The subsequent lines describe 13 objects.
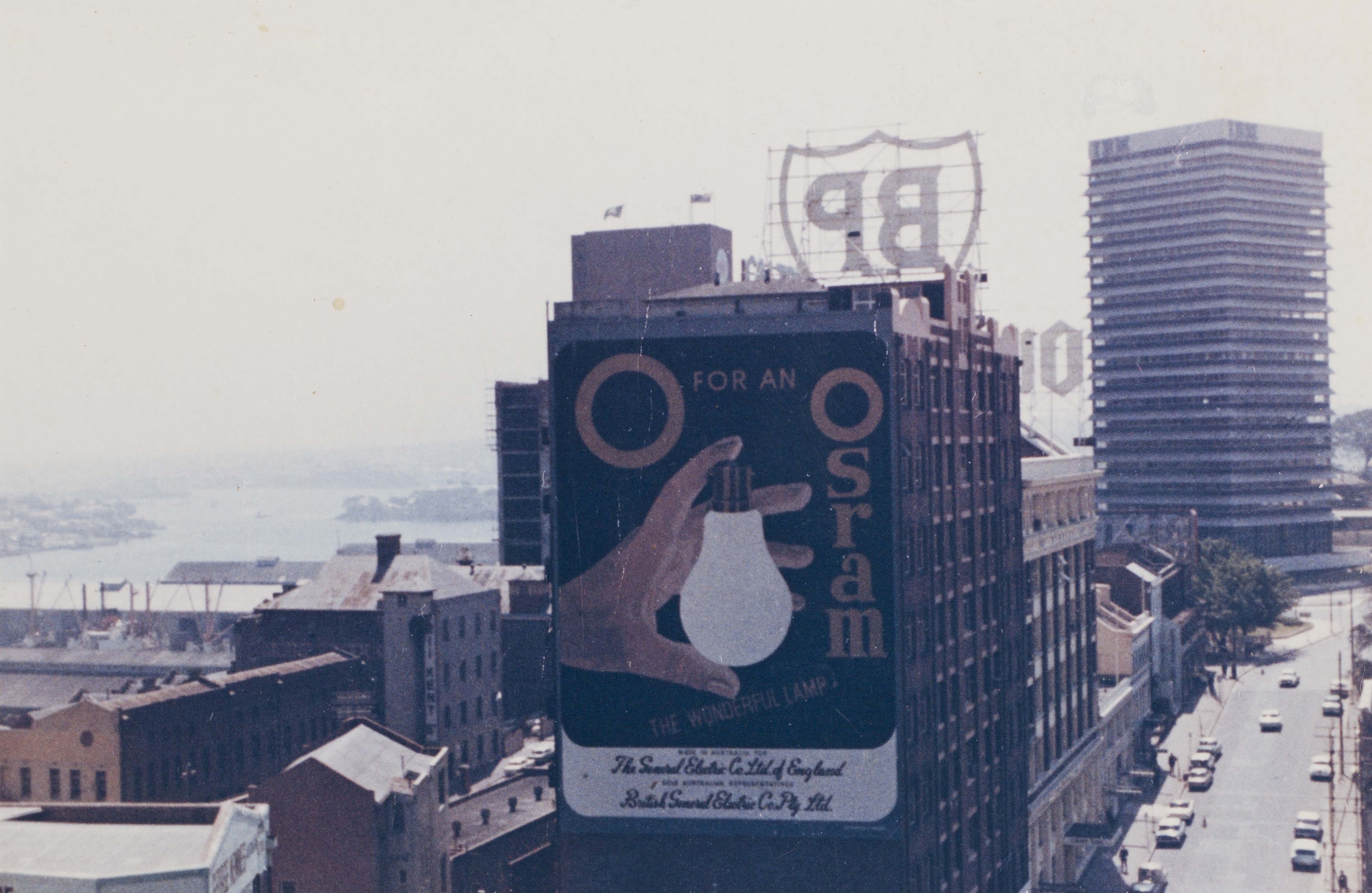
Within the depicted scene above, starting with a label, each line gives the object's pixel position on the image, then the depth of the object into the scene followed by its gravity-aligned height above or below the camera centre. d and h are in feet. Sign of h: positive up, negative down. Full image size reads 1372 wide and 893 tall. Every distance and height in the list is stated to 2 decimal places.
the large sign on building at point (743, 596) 202.80 -20.84
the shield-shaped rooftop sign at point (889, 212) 254.68 +35.54
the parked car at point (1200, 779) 384.06 -85.62
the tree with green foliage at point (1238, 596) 576.20 -62.73
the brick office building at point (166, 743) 256.93 -51.13
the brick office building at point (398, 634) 349.20 -42.97
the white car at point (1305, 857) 304.30 -83.25
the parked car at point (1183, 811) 352.28 -85.95
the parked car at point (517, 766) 333.83 -72.28
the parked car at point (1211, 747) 412.77 -83.92
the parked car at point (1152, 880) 294.25 -85.23
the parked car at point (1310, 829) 322.96 -82.29
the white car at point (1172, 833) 333.01 -85.85
